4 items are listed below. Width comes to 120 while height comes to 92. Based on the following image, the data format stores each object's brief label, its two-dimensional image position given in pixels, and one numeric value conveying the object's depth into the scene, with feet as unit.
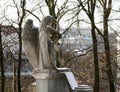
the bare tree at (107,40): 63.77
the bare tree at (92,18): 65.03
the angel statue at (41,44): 31.68
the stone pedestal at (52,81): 31.45
